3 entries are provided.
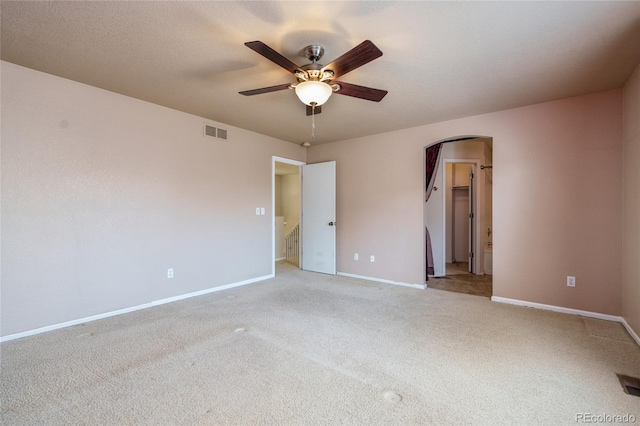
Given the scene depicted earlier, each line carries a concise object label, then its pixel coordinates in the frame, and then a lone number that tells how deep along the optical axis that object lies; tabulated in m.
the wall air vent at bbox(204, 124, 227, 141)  4.02
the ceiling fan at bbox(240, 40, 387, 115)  1.90
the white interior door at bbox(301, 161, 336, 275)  5.21
